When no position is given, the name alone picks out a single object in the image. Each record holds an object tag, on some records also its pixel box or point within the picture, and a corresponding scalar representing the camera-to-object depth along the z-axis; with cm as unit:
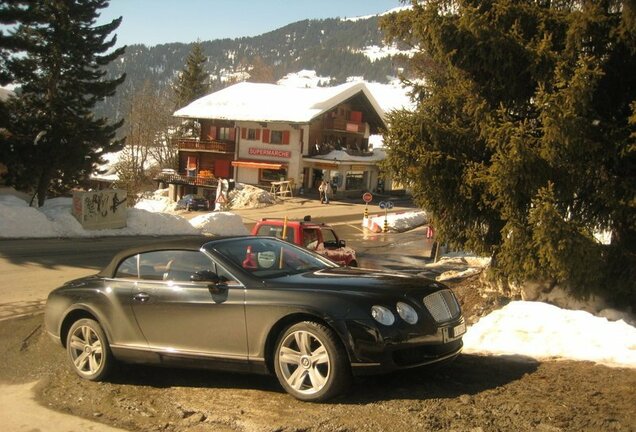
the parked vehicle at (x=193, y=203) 4941
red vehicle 1344
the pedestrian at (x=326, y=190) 5125
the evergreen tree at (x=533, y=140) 746
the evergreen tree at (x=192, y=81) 8244
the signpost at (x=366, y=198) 3562
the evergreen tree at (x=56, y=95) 2936
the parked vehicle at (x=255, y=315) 493
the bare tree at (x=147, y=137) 6254
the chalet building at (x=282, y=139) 5766
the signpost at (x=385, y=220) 3183
